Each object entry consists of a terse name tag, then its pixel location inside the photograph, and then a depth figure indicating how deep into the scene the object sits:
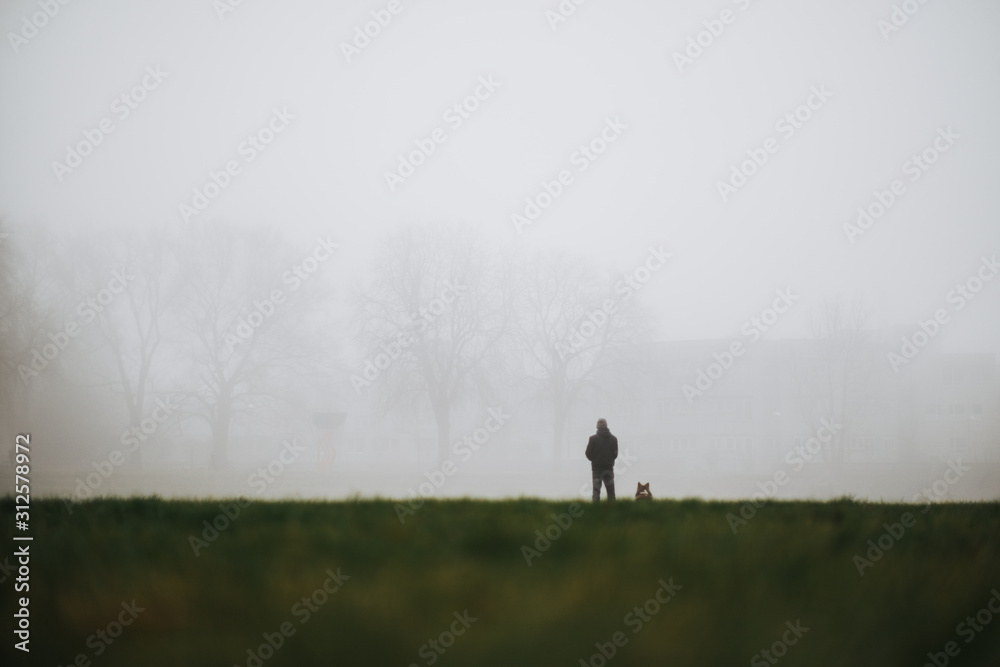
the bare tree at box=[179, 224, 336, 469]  45.25
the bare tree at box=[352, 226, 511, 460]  47.01
